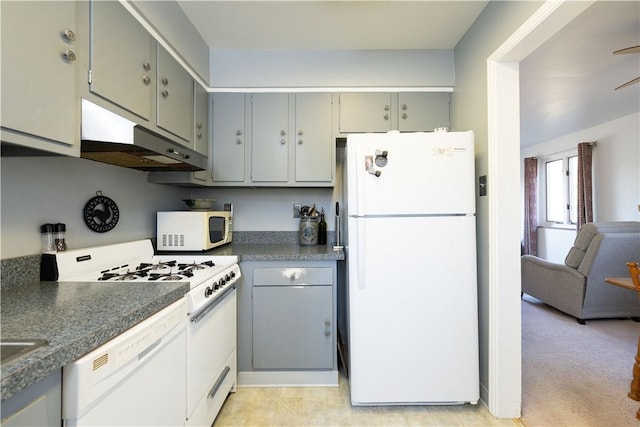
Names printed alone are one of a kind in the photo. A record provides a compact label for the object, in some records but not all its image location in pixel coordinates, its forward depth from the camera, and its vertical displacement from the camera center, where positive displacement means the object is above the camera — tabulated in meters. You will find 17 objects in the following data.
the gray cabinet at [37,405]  0.56 -0.40
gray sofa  2.81 -0.60
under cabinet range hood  1.12 +0.35
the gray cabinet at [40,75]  0.81 +0.46
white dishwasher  0.69 -0.48
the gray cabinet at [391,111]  2.24 +0.85
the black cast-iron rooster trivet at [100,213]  1.50 +0.03
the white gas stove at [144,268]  1.27 -0.28
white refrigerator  1.67 -0.30
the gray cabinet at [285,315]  1.92 -0.67
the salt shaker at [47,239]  1.25 -0.09
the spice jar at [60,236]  1.29 -0.08
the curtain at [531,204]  5.64 +0.25
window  4.97 +0.50
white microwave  1.99 -0.09
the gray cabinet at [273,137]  2.25 +0.65
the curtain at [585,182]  4.40 +0.53
